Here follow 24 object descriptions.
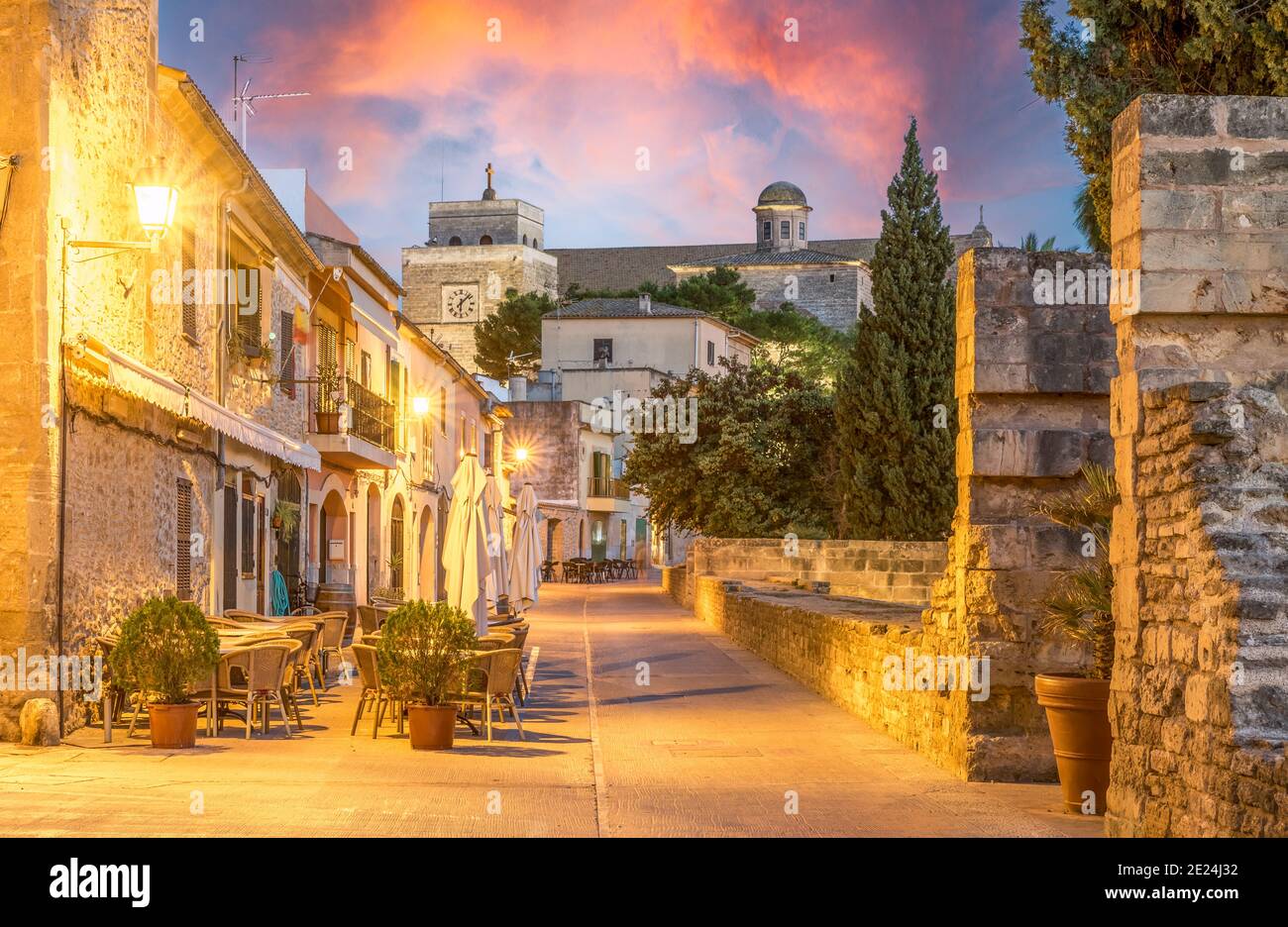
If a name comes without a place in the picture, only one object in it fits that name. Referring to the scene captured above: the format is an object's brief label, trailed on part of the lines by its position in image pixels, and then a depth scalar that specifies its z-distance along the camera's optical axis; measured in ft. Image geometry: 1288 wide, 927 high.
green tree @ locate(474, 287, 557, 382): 266.16
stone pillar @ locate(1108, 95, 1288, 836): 21.31
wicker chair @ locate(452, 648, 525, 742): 40.42
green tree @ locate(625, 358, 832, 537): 125.39
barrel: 68.54
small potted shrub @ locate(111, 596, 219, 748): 36.27
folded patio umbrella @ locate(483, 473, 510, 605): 60.19
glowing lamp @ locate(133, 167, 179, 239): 40.11
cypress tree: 117.19
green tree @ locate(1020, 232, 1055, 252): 164.38
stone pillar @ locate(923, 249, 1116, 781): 34.83
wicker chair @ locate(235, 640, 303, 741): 38.75
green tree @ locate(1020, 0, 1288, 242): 42.27
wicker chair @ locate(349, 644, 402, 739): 39.99
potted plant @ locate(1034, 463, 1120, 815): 29.40
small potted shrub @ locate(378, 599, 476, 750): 38.32
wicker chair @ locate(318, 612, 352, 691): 53.62
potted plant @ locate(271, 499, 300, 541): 70.85
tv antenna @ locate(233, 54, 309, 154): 82.38
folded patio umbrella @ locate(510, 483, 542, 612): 77.25
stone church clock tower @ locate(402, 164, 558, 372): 357.00
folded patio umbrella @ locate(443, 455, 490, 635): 52.34
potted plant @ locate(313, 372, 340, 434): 79.46
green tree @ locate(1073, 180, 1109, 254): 87.40
